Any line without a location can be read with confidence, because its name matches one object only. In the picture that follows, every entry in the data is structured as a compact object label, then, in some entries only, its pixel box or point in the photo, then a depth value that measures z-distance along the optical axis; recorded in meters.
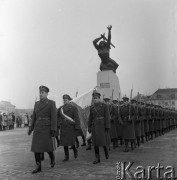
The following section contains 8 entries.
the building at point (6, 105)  107.06
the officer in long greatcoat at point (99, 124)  8.13
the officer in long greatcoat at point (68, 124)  8.34
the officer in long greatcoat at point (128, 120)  10.47
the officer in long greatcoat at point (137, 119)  11.38
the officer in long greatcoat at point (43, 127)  6.92
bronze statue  22.03
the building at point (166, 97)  93.81
